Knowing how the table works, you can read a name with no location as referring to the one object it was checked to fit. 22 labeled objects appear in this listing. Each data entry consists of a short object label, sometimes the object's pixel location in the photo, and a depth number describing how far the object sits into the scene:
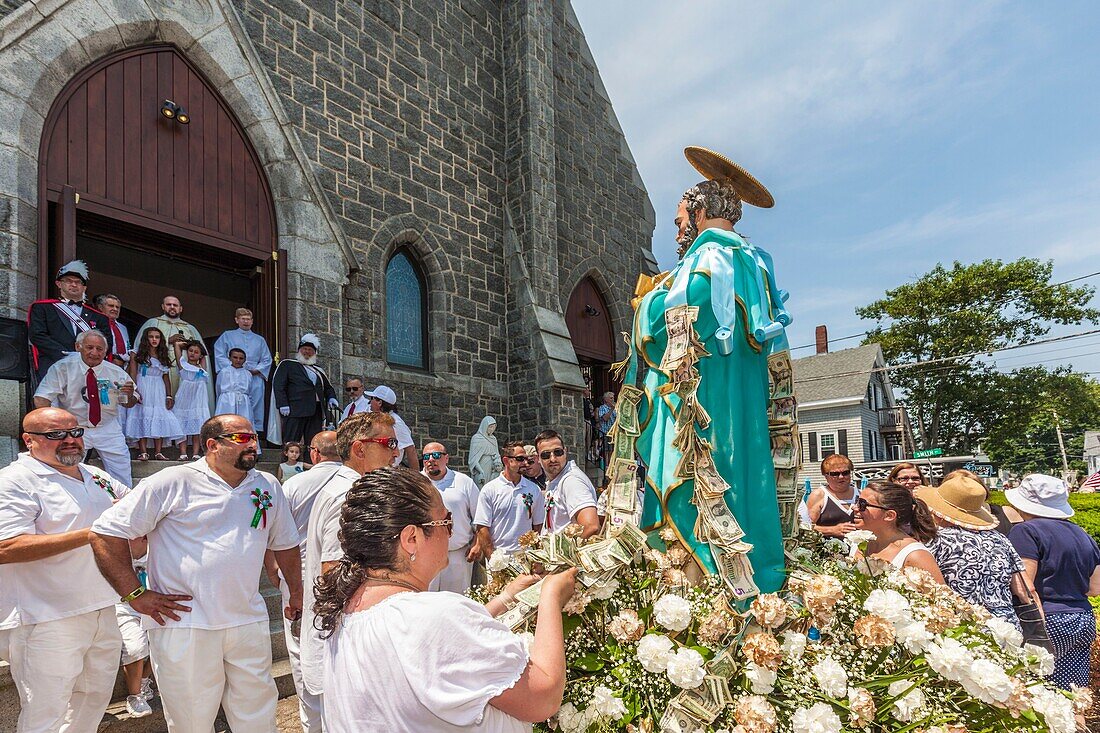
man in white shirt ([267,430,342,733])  3.55
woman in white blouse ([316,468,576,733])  1.55
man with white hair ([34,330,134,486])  5.79
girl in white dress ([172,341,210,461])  7.85
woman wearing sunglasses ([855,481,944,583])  3.46
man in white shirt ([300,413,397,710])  3.35
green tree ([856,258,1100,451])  28.27
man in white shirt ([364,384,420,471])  8.30
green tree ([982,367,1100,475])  29.28
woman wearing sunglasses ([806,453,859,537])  5.36
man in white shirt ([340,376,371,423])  8.83
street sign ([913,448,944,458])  29.14
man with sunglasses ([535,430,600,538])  4.80
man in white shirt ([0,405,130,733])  3.31
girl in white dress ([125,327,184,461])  7.25
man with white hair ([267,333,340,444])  8.20
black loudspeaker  5.87
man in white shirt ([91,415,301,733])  3.04
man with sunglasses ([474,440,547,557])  5.59
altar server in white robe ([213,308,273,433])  8.34
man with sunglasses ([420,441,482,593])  5.57
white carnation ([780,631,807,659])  2.25
